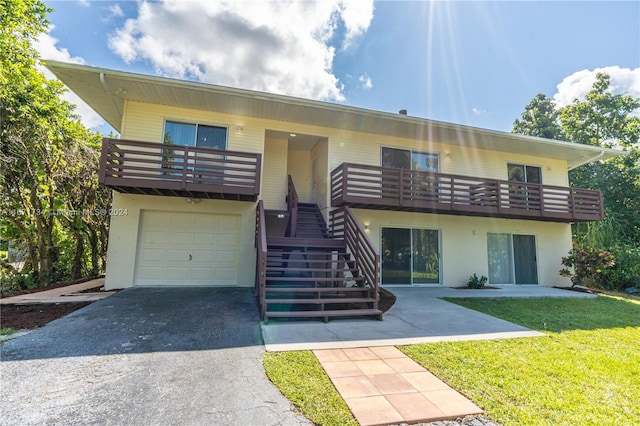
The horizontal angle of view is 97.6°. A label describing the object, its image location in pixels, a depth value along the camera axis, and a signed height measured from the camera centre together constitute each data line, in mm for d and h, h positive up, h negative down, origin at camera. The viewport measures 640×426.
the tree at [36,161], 7679 +2160
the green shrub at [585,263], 9422 -289
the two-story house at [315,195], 6851 +1496
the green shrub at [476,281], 9219 -1008
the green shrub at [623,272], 10195 -601
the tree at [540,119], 18984 +9424
